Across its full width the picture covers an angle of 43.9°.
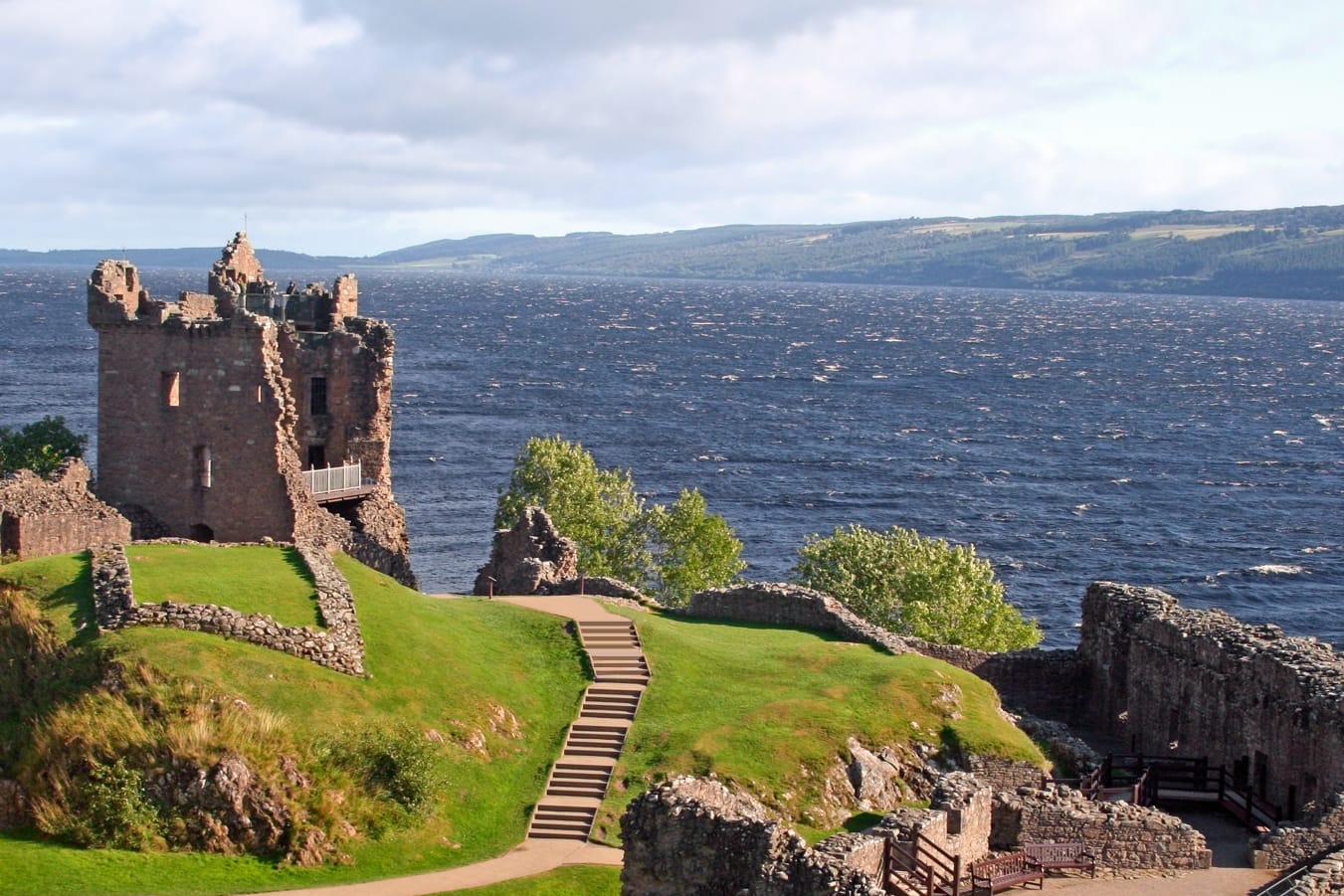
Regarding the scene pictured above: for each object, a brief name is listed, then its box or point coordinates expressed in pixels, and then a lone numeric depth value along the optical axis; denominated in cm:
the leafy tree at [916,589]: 6925
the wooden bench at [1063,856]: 3784
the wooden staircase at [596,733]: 3925
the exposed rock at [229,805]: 3550
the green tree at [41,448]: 7231
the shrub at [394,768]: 3778
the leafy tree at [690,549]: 7456
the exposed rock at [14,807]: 3581
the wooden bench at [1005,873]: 3550
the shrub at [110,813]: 3494
